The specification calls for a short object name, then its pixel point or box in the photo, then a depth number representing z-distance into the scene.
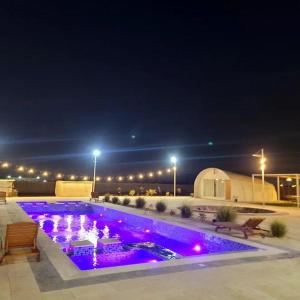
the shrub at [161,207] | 17.29
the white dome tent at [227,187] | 27.15
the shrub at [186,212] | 14.88
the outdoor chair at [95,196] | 23.19
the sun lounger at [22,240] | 6.53
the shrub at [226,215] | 12.65
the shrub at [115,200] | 22.52
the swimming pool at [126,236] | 9.02
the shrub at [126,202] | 21.38
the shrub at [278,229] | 10.14
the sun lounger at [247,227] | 10.39
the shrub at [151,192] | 33.58
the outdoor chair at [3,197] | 18.97
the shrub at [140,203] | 19.52
